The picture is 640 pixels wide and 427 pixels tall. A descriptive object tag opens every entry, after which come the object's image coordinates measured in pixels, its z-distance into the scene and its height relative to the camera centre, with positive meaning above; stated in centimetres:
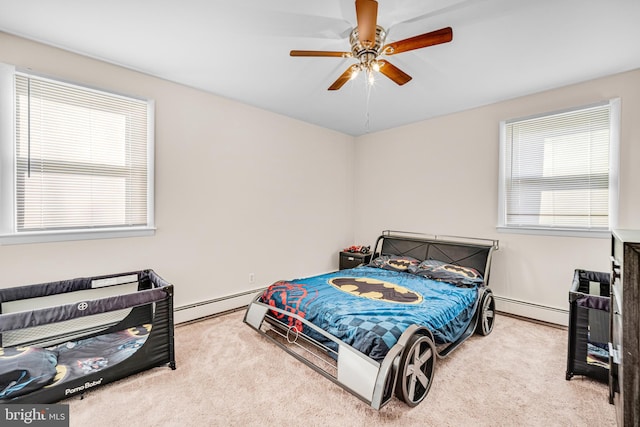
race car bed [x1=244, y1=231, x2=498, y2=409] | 182 -84
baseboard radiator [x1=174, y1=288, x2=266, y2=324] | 312 -117
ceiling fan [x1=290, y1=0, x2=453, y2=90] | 158 +109
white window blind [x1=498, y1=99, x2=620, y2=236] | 285 +50
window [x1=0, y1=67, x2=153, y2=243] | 226 +41
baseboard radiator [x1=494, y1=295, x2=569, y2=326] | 307 -112
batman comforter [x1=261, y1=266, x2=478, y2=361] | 198 -82
